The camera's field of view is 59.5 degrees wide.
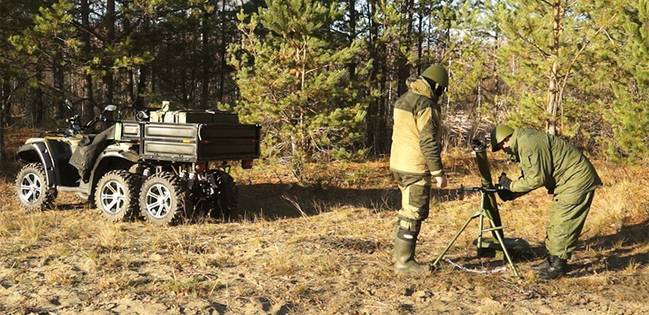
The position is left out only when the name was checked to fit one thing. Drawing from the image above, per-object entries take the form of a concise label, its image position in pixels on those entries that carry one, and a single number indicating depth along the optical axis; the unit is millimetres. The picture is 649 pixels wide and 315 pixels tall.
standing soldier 5281
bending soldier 5461
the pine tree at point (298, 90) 11500
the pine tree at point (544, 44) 10805
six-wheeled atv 7961
